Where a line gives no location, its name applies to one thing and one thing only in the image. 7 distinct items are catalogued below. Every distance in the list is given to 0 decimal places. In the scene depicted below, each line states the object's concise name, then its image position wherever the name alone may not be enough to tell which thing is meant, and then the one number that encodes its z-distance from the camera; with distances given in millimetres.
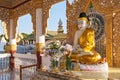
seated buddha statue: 1630
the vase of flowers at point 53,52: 1562
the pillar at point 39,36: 2745
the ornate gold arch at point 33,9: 2627
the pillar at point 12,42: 3457
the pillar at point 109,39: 1863
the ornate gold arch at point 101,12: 1851
